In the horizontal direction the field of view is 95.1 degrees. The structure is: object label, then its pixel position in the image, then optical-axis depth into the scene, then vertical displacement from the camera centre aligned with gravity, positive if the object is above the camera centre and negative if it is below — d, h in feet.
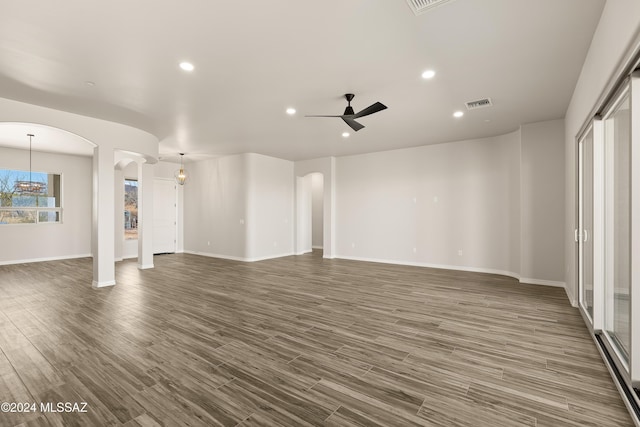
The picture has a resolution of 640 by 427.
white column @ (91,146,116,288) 17.57 -0.06
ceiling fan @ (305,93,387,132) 12.53 +4.47
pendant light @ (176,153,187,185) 29.43 +3.85
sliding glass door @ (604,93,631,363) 8.06 -0.40
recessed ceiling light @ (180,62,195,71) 10.91 +5.63
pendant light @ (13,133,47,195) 25.20 +2.53
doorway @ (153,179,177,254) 31.45 -0.27
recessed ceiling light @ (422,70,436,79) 11.57 +5.54
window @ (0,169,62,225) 24.63 +1.50
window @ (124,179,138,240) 29.99 +0.69
